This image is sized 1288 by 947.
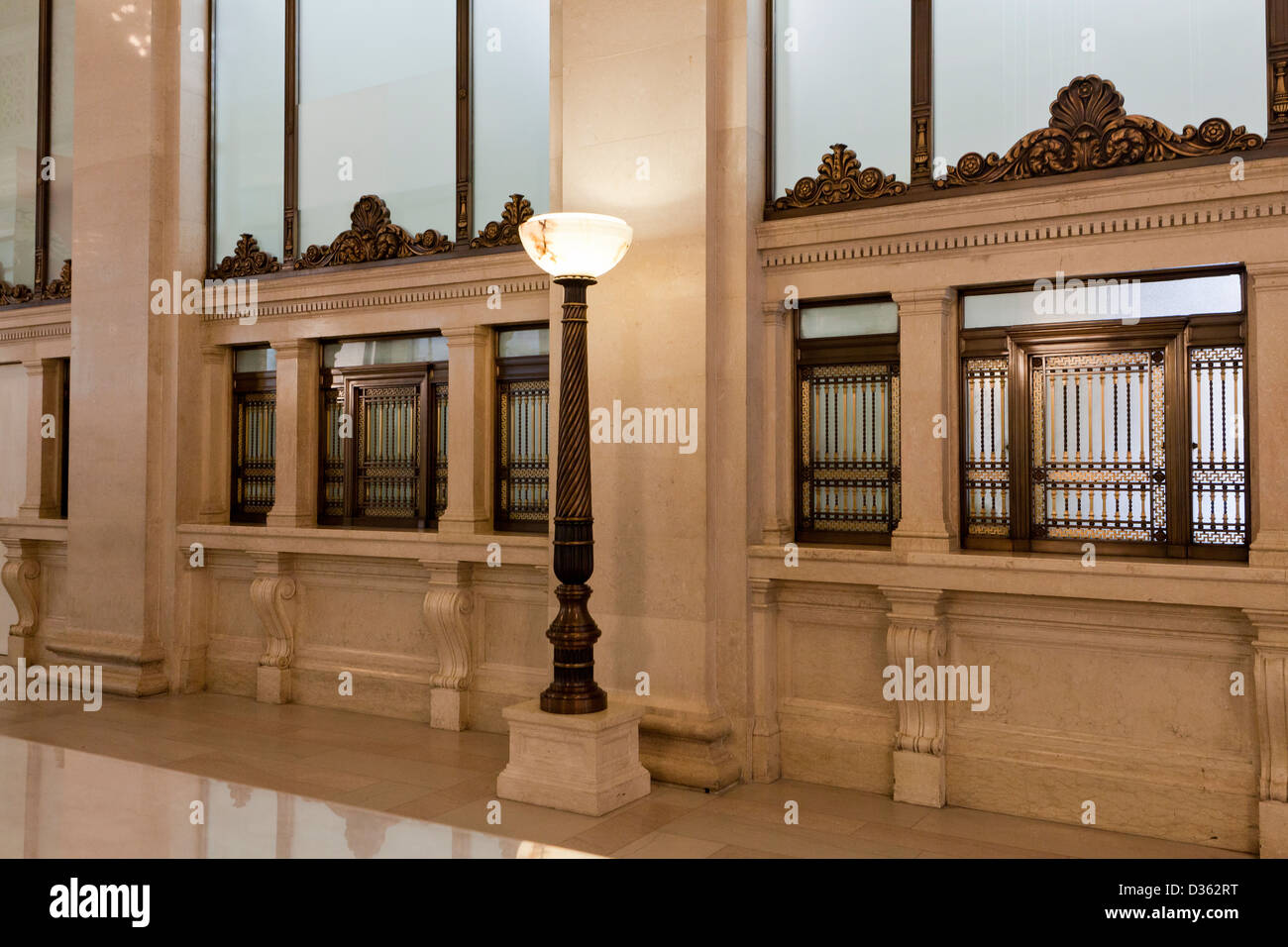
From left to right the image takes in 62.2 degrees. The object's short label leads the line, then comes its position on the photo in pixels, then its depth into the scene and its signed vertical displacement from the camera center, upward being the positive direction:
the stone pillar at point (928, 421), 5.80 +0.39
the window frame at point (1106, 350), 5.31 +0.55
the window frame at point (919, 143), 5.84 +1.98
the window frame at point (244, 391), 8.59 +0.85
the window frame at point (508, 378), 7.32 +0.80
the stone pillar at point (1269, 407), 4.98 +0.40
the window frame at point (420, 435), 7.75 +0.46
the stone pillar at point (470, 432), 7.36 +0.44
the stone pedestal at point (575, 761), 5.46 -1.40
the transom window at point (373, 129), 7.39 +2.73
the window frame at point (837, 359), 6.07 +0.78
